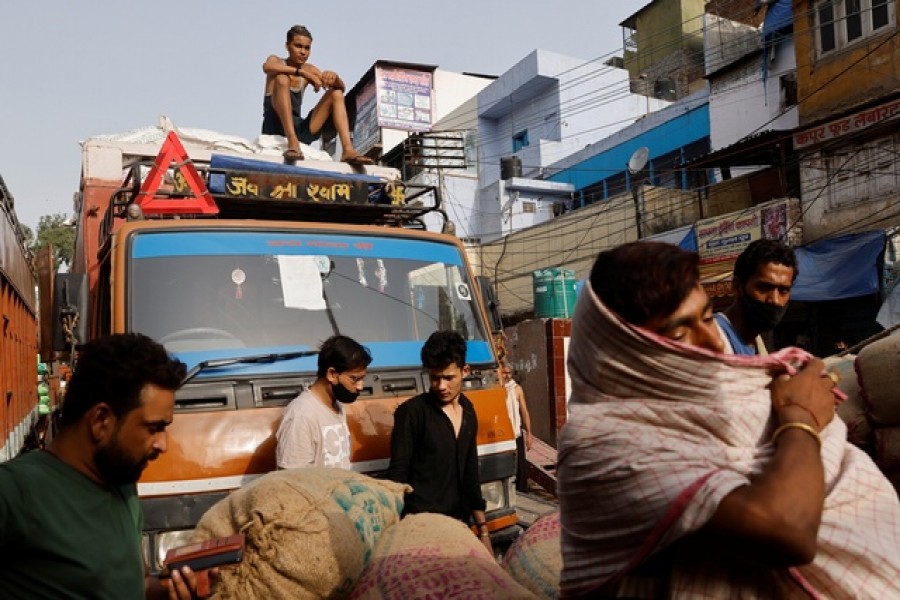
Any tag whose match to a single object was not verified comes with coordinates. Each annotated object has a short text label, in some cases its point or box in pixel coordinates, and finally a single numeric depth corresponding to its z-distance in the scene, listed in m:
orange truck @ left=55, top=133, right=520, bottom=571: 3.33
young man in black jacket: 3.48
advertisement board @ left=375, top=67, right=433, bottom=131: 37.47
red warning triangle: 4.26
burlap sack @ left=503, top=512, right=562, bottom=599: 2.61
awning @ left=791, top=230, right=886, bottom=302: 12.91
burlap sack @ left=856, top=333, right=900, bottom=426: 2.25
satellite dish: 21.28
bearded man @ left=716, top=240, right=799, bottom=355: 3.20
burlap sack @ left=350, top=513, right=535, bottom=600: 2.20
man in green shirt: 1.63
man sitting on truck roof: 5.75
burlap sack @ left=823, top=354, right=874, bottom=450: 2.34
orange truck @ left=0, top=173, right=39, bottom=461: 6.12
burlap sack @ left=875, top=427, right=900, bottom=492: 2.22
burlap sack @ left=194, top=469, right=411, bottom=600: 2.17
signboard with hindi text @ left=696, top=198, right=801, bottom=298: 15.09
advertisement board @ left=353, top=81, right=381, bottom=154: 37.88
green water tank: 11.25
